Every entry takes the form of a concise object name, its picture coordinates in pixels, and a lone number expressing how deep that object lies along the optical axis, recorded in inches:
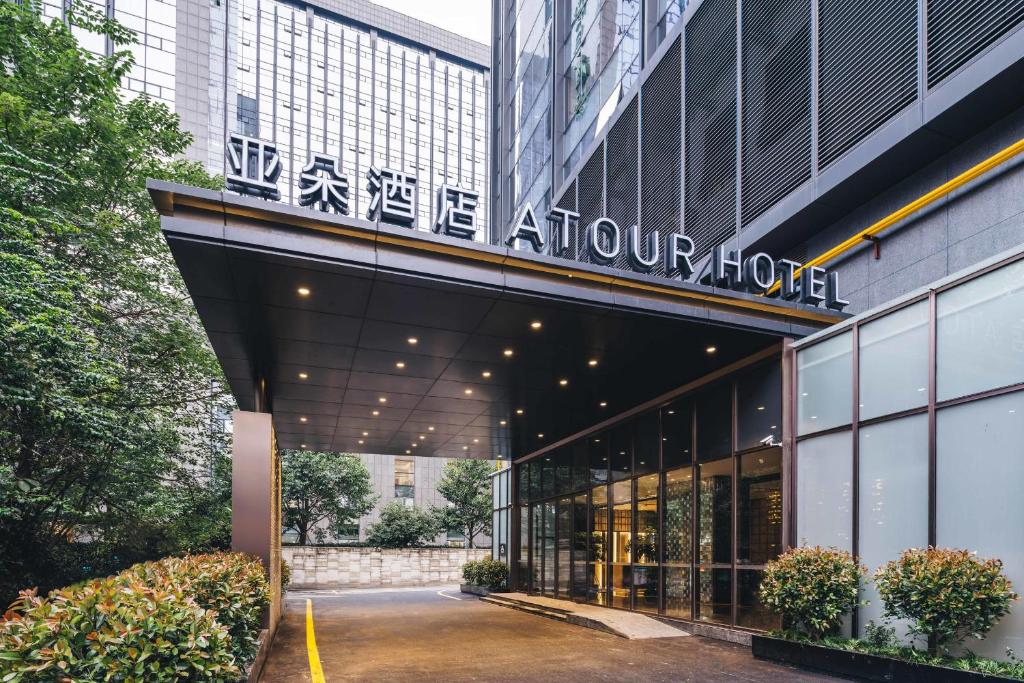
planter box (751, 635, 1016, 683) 322.7
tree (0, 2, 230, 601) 565.3
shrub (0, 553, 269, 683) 166.2
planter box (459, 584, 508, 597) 1131.3
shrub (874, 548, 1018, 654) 319.3
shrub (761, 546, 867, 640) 403.5
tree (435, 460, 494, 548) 2028.8
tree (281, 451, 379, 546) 1813.5
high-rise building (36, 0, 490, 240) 3388.3
